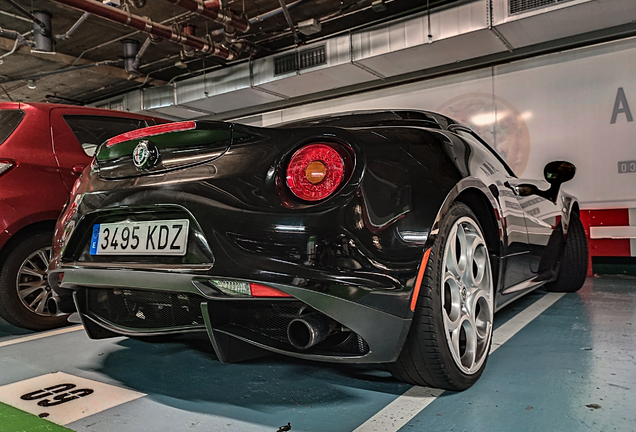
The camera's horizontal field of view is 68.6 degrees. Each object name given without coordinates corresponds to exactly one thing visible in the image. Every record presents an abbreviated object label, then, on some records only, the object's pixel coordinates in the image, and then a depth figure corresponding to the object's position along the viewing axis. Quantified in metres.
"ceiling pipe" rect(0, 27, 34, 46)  6.31
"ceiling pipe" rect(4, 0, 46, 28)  5.00
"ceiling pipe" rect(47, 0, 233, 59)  5.08
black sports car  1.33
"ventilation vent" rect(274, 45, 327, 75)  6.73
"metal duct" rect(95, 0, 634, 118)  5.12
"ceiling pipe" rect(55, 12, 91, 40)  5.94
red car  2.64
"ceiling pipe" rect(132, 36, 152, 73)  6.94
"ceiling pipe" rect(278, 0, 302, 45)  5.25
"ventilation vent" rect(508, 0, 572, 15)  4.85
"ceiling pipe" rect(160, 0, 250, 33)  5.15
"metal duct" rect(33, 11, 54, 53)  6.38
